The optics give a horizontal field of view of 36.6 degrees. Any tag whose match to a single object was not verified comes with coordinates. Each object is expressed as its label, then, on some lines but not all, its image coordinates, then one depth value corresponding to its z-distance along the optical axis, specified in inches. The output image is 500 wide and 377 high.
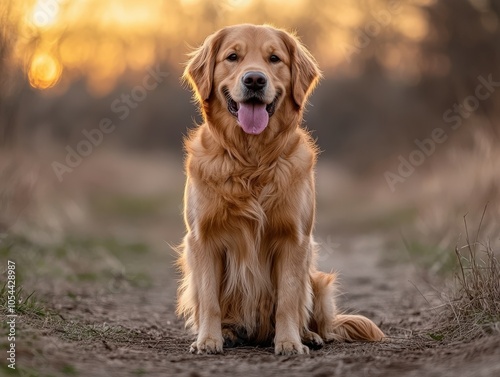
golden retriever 183.0
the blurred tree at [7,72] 339.0
